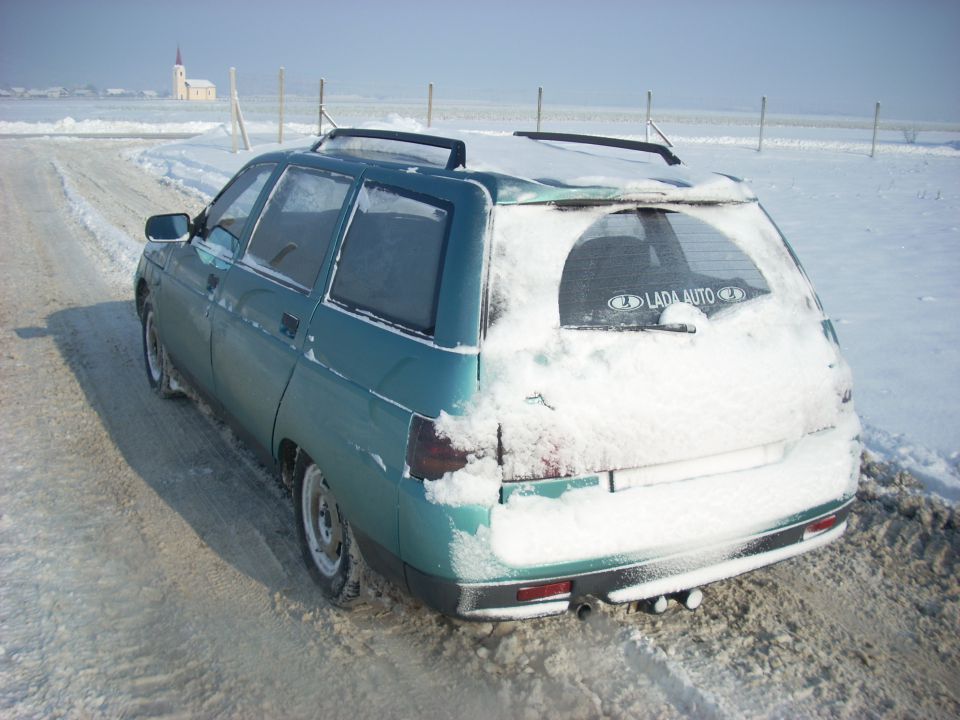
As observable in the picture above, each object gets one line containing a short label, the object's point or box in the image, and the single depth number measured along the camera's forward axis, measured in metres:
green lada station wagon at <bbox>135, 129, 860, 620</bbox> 2.48
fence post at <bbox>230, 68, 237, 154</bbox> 21.61
